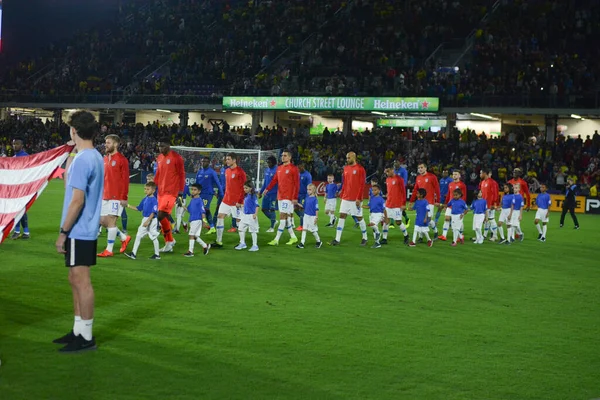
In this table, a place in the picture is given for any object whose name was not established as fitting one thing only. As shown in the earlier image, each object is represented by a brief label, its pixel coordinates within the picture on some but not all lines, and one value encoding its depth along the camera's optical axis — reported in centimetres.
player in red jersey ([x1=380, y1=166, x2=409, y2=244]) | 1795
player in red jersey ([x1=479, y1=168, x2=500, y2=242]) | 2003
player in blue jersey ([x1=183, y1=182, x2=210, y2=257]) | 1414
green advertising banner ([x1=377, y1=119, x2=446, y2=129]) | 4559
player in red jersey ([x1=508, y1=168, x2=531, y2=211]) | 2021
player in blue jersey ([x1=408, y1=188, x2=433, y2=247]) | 1788
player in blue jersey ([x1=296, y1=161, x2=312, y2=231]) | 2096
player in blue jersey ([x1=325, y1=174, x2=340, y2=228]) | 2124
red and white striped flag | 801
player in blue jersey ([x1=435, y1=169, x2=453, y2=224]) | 2241
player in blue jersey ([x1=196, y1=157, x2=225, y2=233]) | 1905
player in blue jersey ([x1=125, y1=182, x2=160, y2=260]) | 1323
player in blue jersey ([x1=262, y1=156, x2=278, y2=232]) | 2008
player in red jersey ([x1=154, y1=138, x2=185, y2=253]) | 1362
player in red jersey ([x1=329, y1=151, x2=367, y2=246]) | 1700
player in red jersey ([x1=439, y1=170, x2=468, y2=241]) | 1906
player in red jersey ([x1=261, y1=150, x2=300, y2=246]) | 1659
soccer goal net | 2898
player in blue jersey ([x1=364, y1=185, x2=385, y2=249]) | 1730
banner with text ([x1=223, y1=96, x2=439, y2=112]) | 4084
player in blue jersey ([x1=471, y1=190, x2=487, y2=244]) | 1908
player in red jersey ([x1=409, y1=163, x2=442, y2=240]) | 1931
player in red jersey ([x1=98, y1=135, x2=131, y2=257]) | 1345
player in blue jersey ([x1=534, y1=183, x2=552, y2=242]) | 2075
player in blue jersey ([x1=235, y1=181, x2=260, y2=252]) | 1545
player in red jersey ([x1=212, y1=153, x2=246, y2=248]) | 1596
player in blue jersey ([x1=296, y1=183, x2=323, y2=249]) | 1662
